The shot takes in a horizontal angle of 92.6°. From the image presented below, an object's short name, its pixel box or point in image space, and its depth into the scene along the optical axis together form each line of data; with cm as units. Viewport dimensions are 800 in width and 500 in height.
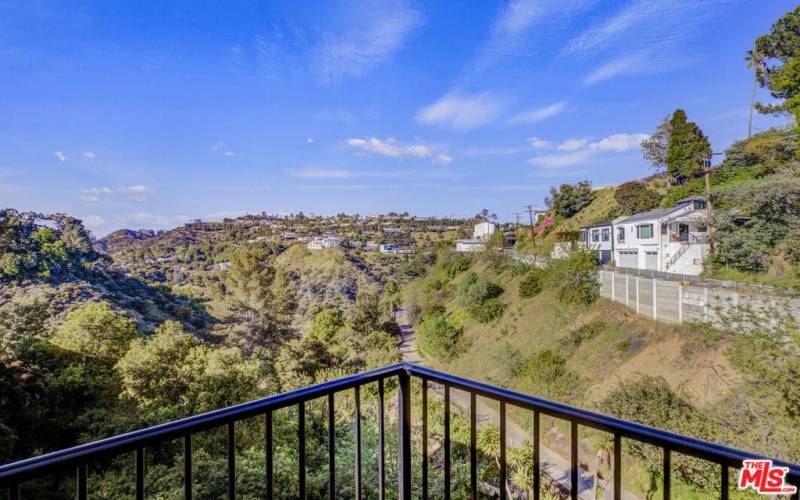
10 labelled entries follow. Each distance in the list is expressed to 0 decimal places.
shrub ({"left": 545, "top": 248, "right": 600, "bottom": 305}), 1588
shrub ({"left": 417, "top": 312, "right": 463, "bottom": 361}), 1906
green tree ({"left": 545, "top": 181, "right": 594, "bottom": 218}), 3067
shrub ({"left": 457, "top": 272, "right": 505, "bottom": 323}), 2016
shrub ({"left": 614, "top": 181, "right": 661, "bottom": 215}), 2400
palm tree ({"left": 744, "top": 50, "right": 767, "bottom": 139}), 1417
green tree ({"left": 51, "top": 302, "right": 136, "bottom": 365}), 1093
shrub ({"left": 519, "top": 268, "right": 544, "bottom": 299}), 1936
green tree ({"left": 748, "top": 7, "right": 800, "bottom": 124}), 1197
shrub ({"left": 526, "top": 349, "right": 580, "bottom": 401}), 1223
